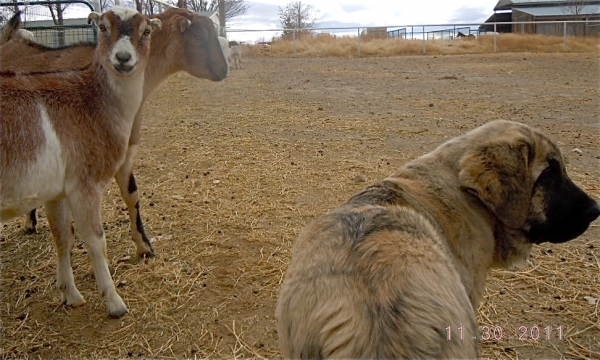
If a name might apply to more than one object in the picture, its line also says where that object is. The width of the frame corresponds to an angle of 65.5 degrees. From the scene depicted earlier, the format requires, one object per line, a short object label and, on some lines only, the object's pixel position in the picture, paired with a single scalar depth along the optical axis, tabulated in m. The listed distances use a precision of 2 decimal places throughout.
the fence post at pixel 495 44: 26.20
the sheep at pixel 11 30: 5.11
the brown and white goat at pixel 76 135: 2.78
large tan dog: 1.36
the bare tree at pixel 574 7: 40.81
